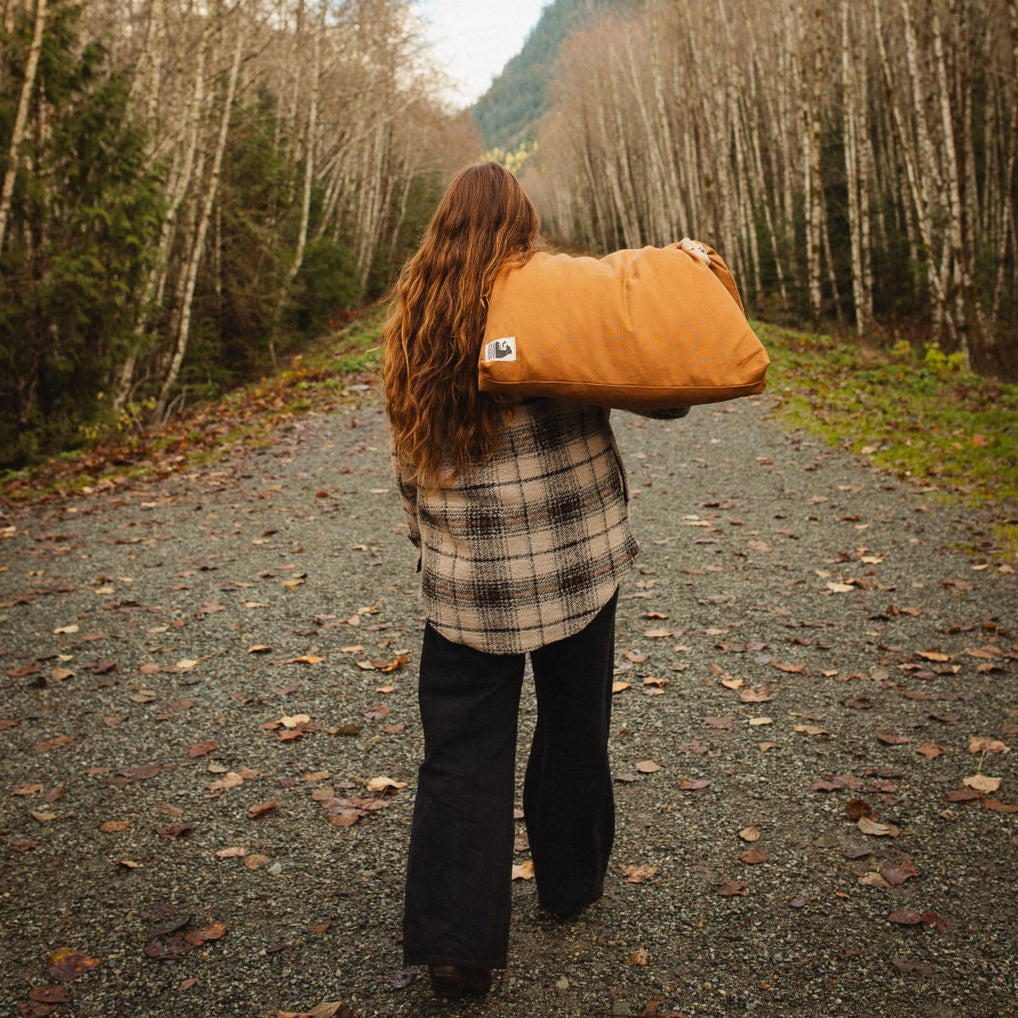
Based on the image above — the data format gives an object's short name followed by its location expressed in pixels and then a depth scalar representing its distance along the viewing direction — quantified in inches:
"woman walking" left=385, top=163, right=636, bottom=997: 78.0
